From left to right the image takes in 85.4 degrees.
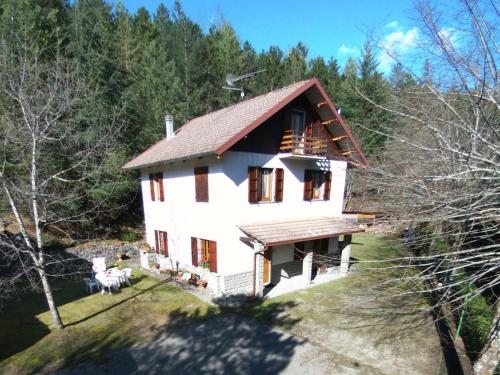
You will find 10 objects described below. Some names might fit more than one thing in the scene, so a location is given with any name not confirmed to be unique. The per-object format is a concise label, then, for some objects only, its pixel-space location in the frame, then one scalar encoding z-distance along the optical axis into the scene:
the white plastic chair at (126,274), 12.74
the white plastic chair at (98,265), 12.64
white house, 11.20
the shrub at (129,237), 18.97
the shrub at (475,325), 7.00
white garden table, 11.78
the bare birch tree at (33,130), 7.49
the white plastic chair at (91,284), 12.13
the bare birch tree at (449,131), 3.98
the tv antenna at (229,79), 17.30
